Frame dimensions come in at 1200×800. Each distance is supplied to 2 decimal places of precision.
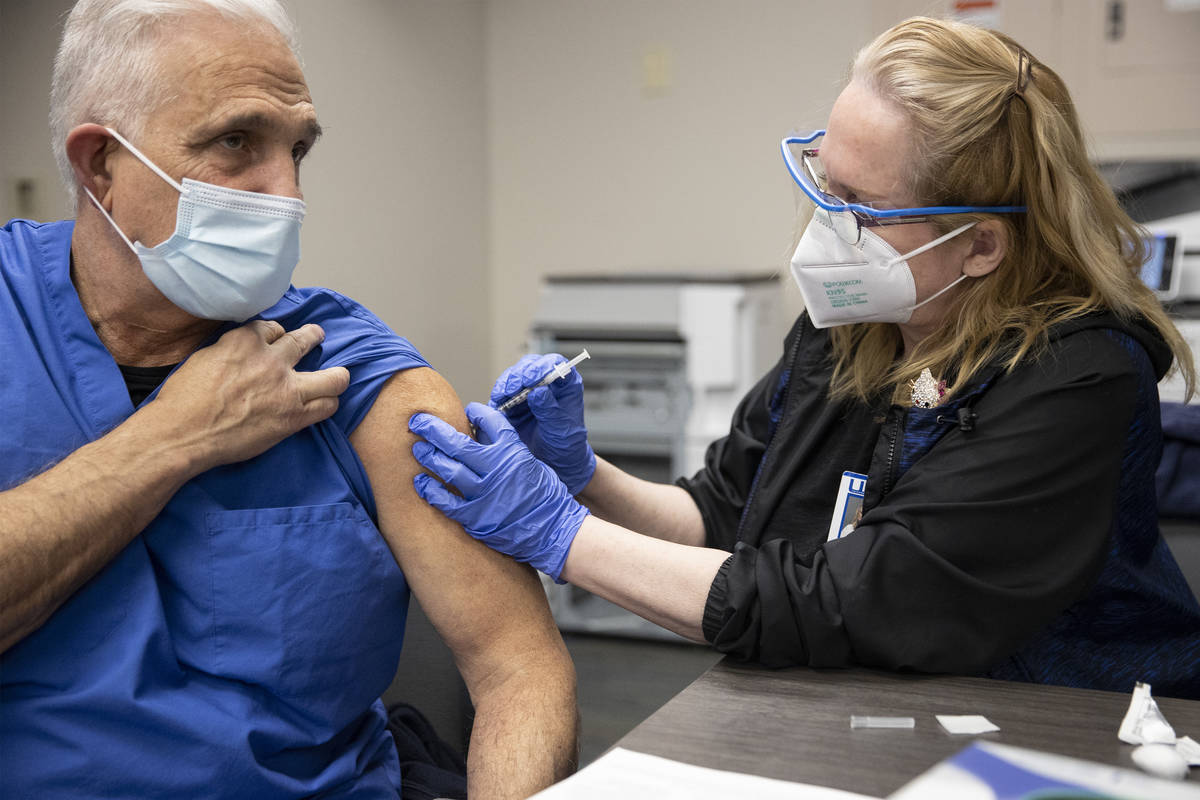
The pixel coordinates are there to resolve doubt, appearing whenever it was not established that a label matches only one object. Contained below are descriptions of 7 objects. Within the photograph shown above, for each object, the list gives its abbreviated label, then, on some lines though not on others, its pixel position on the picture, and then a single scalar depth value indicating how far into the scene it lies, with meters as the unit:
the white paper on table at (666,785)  0.79
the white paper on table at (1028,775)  0.63
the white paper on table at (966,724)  0.92
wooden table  0.85
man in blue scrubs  0.99
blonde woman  1.12
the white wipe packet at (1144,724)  0.87
